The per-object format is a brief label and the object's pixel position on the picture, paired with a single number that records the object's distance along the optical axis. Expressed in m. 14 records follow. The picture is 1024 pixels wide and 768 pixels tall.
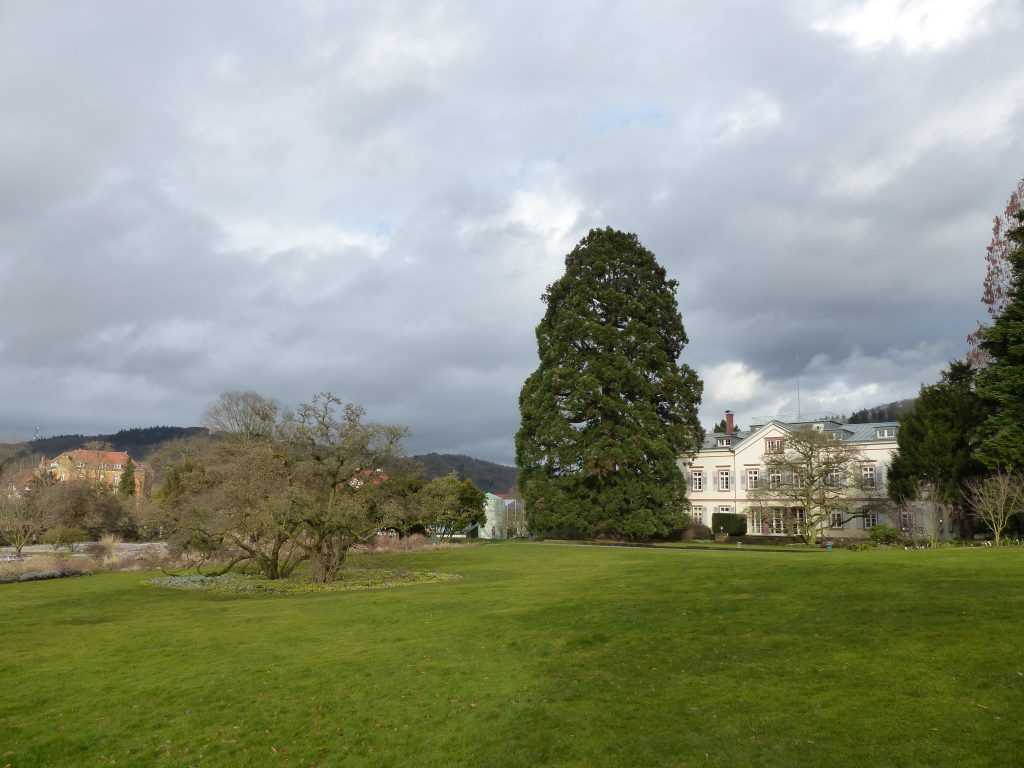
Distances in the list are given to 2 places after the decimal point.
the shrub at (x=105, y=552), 35.32
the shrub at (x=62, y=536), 50.47
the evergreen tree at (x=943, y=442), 39.88
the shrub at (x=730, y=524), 56.12
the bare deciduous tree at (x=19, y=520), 43.34
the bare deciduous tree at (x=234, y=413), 57.94
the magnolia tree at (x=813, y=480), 46.38
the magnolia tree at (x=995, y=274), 44.94
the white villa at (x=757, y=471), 52.41
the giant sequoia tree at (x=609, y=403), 45.94
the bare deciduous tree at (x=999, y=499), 32.16
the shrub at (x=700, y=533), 55.41
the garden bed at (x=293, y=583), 24.61
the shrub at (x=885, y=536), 39.41
